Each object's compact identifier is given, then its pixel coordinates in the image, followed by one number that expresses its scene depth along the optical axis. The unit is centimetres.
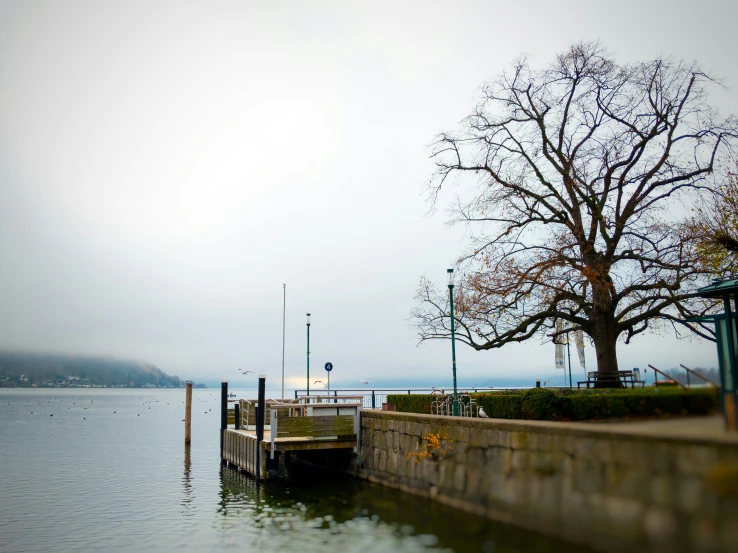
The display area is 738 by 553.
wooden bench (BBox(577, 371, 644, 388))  2247
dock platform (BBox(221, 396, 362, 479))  2142
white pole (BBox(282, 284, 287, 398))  4248
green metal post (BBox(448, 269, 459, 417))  2111
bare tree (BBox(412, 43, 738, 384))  2264
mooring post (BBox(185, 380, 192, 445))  3682
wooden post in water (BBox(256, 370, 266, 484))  2189
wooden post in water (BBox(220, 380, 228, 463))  2950
